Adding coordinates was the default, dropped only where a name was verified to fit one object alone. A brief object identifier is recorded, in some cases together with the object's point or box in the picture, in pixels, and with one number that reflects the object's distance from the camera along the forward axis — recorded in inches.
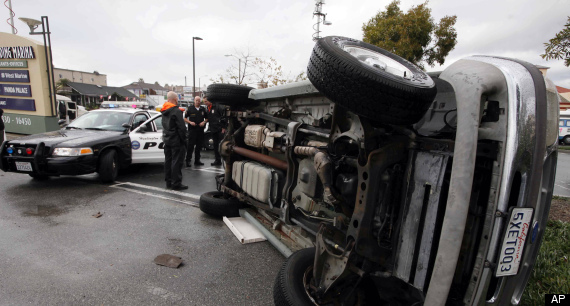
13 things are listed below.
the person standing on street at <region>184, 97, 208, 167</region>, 309.1
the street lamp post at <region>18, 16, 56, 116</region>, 466.4
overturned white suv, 57.4
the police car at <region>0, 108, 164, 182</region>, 208.1
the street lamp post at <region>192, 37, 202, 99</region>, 933.8
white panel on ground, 139.4
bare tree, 824.9
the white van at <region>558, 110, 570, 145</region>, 826.8
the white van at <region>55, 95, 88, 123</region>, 583.5
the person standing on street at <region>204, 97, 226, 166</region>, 323.3
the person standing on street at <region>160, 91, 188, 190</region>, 219.6
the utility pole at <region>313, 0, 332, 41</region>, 741.9
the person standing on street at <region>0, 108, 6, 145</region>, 324.5
